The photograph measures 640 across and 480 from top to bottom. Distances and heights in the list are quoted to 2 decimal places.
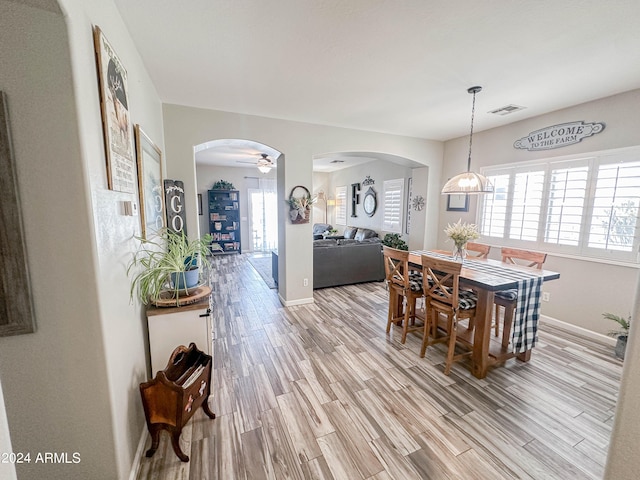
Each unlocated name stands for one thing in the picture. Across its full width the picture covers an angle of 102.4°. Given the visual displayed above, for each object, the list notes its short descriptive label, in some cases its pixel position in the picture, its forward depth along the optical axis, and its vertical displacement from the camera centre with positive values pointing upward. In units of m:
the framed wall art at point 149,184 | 1.91 +0.21
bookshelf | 7.62 -0.31
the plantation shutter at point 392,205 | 5.86 +0.12
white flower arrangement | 3.00 -0.27
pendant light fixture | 2.78 +0.30
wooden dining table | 2.25 -0.84
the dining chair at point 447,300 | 2.27 -0.85
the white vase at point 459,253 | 3.11 -0.52
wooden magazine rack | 1.49 -1.14
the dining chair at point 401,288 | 2.73 -0.86
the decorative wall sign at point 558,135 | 3.03 +0.96
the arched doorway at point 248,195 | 7.51 +0.44
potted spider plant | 1.76 -0.45
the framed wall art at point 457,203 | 4.46 +0.13
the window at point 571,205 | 2.77 +0.08
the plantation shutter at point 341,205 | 8.11 +0.14
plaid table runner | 2.30 -0.90
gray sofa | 4.65 -0.99
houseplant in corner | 2.60 -1.27
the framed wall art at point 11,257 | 1.00 -0.20
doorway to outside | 8.25 -0.20
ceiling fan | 5.63 +1.02
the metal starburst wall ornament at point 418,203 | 5.00 +0.14
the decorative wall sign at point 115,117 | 1.29 +0.51
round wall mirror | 6.69 +0.20
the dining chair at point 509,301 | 2.50 -0.88
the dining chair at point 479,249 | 3.40 -0.52
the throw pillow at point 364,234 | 6.47 -0.61
